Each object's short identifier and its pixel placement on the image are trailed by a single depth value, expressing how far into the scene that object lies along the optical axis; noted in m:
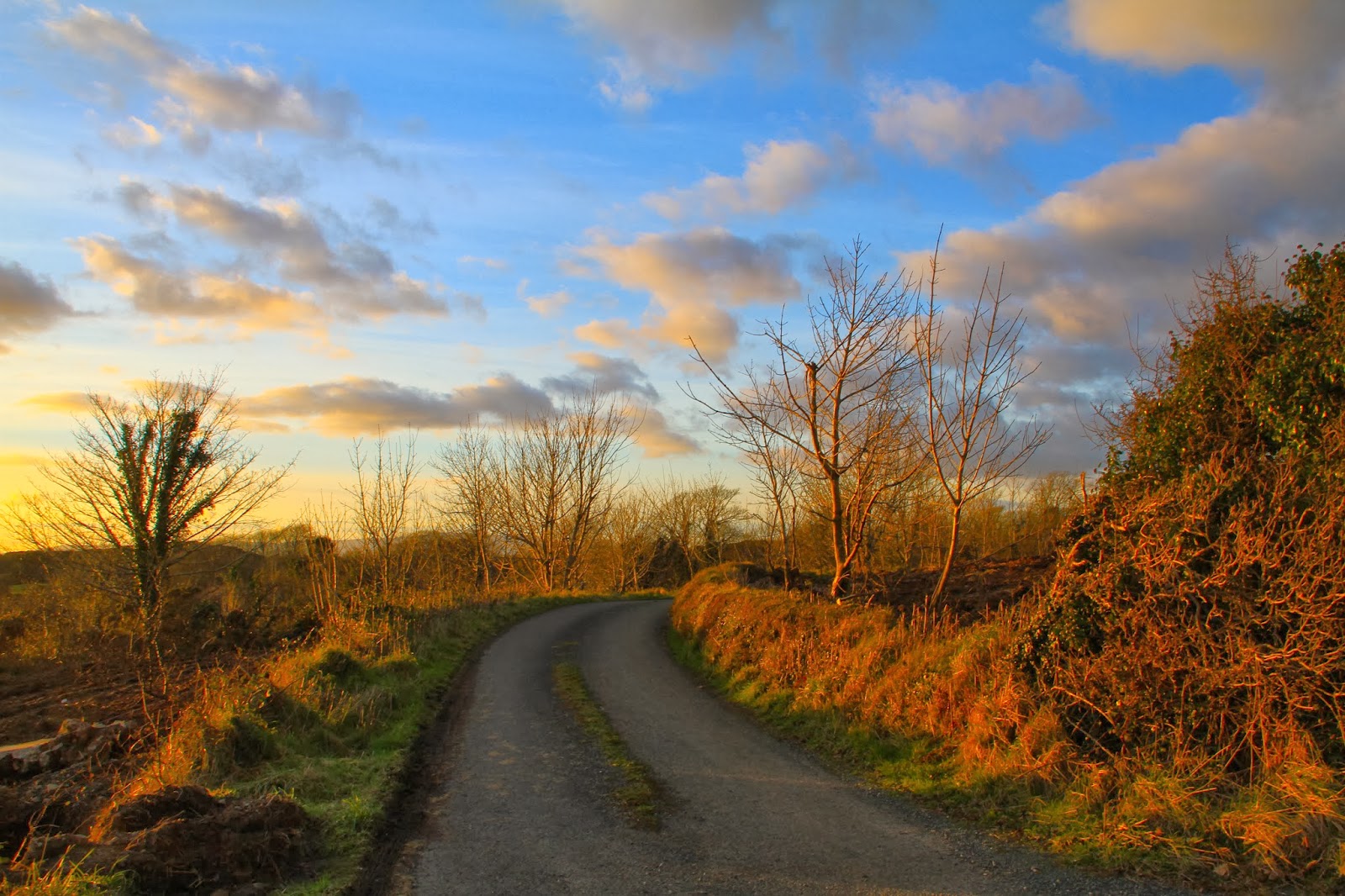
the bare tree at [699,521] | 49.91
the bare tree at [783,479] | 16.17
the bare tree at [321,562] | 20.15
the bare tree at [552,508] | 39.56
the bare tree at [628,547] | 46.28
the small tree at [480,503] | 39.97
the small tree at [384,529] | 26.30
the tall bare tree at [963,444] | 11.15
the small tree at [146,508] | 21.53
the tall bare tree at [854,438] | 13.47
